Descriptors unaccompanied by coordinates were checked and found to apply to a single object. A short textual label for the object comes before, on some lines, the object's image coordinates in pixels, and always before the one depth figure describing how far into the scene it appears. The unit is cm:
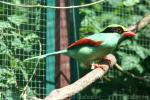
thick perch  360
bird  483
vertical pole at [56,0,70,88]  534
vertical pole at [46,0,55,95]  540
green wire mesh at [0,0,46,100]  507
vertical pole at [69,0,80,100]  542
